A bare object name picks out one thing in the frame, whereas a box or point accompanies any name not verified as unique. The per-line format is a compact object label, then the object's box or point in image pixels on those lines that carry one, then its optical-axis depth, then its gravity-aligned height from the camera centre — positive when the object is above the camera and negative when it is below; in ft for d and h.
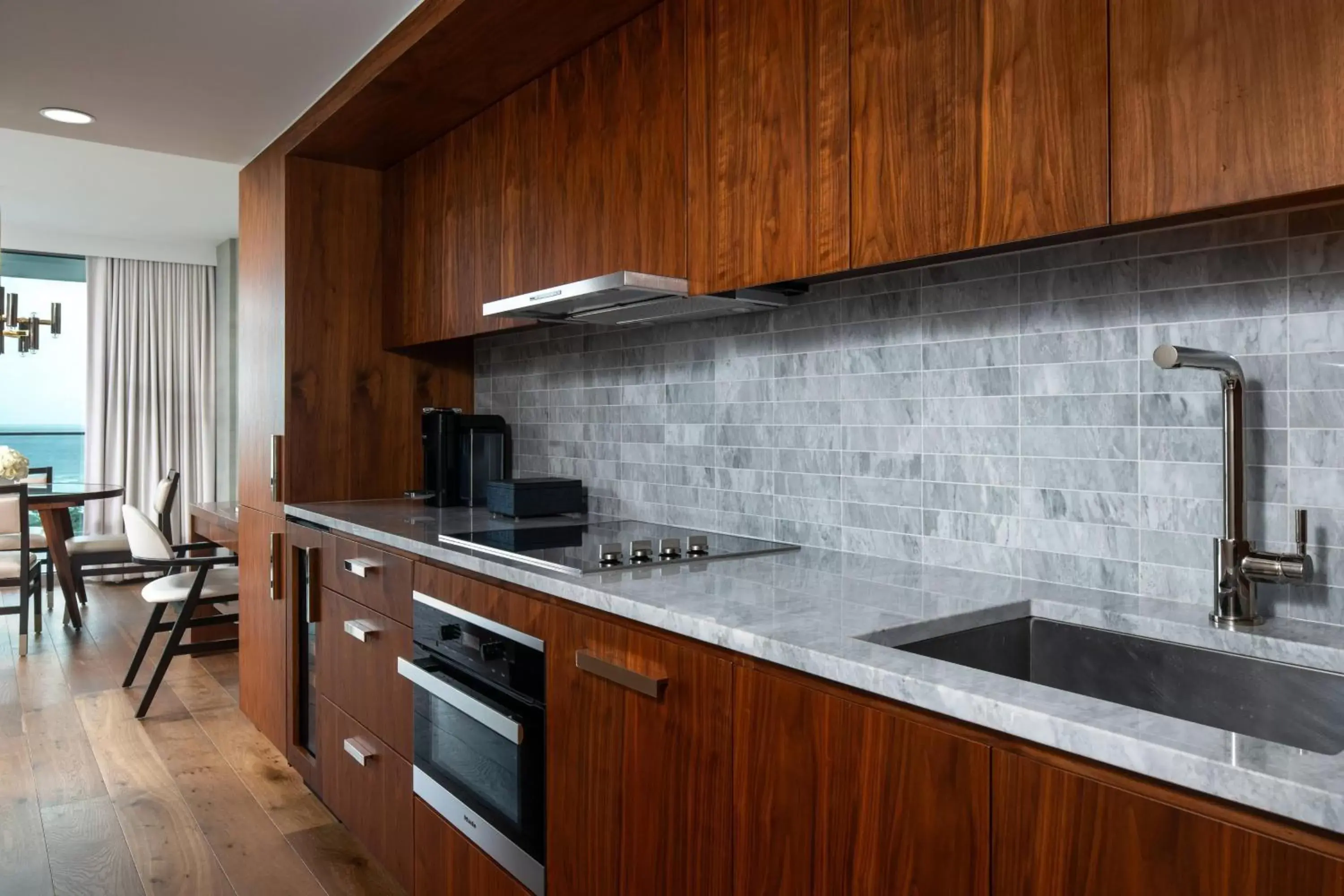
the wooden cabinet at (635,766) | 4.42 -1.70
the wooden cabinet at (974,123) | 4.00 +1.54
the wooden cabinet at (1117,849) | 2.49 -1.19
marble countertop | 2.59 -0.85
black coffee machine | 9.92 -0.09
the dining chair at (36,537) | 18.37 -1.89
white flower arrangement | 18.45 -0.37
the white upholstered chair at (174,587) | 12.55 -2.00
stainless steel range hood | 6.29 +1.12
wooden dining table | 17.13 -1.24
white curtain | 23.20 +1.70
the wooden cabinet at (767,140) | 5.15 +1.86
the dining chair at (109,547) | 18.53 -2.06
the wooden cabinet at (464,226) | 8.21 +2.21
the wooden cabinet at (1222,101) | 3.29 +1.32
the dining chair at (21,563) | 16.05 -2.16
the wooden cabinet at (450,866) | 6.20 -3.00
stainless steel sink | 3.89 -1.10
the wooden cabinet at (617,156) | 6.44 +2.22
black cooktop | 5.97 -0.73
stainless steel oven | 5.82 -1.96
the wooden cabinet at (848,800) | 3.28 -1.40
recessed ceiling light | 9.95 +3.64
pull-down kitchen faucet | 4.13 -0.48
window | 23.07 +2.15
